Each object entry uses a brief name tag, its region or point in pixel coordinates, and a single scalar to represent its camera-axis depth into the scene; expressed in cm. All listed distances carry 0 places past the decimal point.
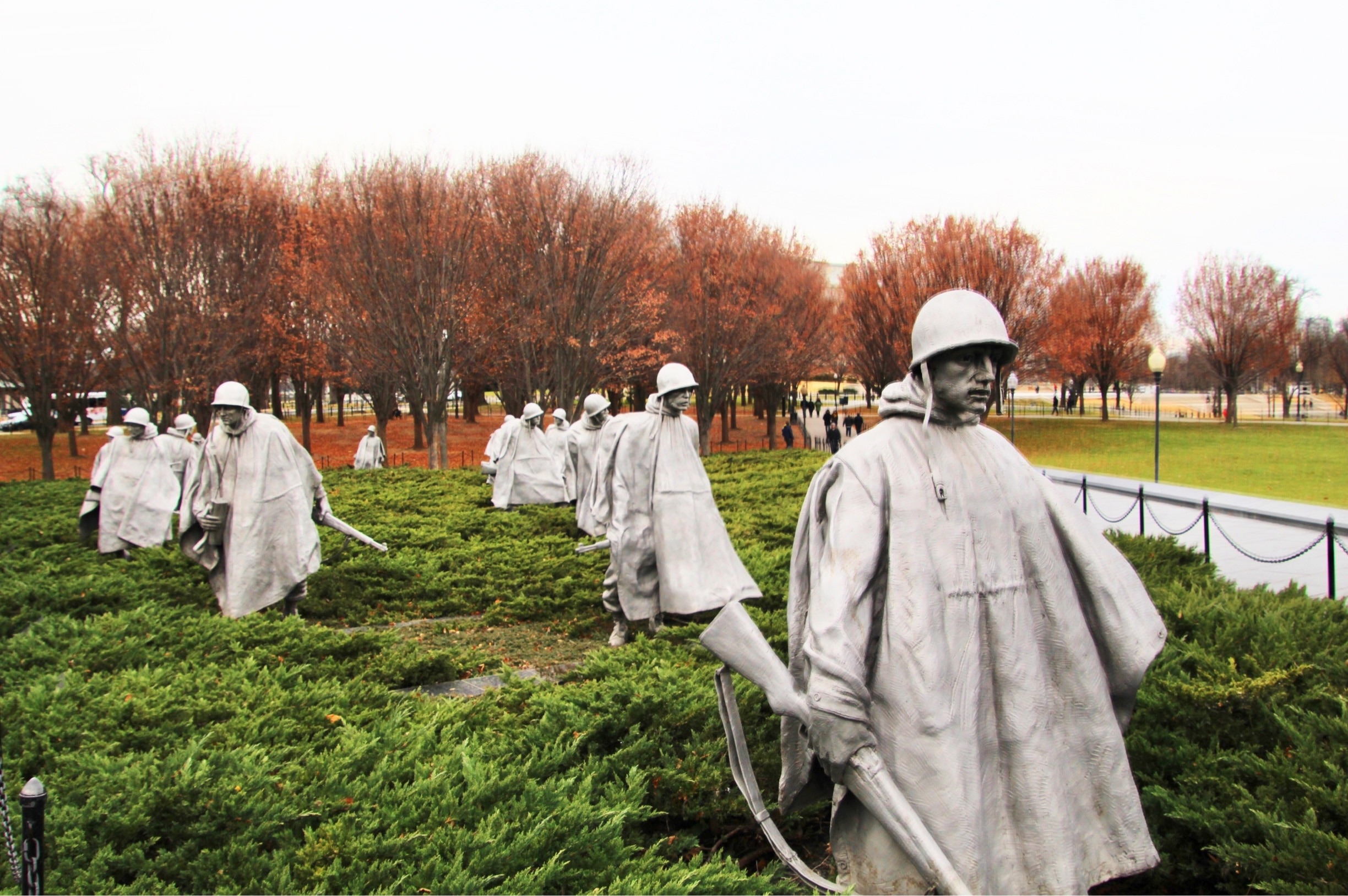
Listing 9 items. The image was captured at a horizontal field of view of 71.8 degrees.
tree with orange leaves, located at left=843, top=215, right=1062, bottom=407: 3167
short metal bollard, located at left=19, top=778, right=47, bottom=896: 228
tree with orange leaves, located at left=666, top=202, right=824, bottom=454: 3158
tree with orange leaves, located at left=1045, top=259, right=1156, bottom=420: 4609
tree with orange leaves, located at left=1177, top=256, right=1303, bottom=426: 4484
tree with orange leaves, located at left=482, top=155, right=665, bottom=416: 2675
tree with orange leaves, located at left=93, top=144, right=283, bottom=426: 2516
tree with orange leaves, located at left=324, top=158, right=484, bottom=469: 2497
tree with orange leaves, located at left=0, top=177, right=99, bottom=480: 2486
